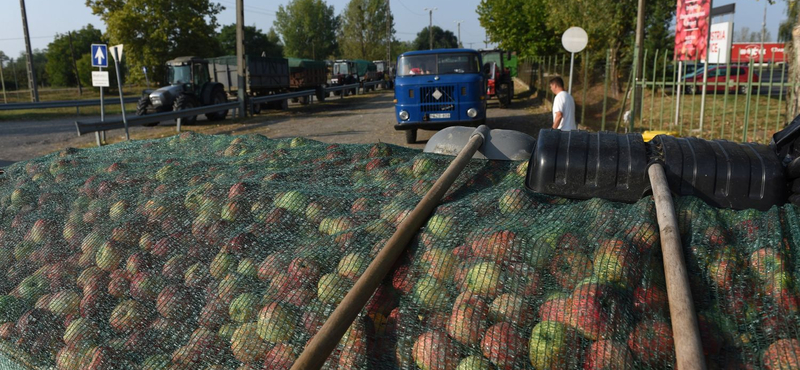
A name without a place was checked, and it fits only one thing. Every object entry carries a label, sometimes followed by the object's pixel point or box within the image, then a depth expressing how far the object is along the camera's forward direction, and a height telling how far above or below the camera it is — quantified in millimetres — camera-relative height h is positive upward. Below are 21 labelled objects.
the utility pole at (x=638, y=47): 13336 +640
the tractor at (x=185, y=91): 20672 -255
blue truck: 14414 -409
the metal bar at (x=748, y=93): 10078 -380
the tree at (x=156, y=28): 41406 +4086
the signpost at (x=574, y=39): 14688 +899
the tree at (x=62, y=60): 63656 +2981
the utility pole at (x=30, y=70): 30125 +937
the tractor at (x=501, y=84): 25047 -293
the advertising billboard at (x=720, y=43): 12586 +643
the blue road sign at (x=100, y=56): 14781 +765
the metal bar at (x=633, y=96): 13123 -494
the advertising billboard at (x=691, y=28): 12906 +1002
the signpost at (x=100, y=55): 14764 +785
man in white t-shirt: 9633 -514
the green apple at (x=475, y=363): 2039 -986
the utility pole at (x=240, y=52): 21641 +1152
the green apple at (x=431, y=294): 2268 -833
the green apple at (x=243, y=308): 2465 -942
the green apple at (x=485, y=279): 2225 -764
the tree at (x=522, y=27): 34969 +3128
